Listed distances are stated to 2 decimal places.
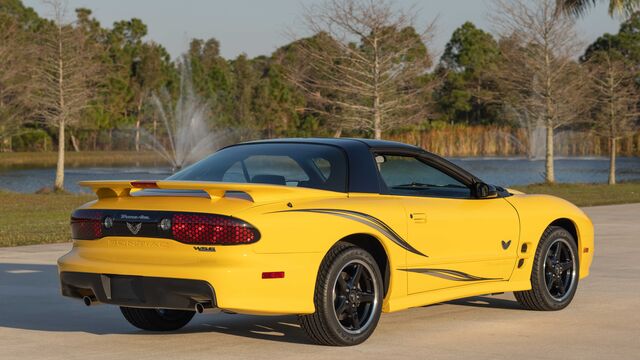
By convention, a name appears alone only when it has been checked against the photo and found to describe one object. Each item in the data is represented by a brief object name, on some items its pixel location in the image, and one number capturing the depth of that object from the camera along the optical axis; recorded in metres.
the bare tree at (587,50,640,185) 48.12
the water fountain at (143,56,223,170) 52.59
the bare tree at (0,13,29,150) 44.72
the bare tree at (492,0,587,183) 43.84
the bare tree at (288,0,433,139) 36.22
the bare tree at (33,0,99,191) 44.16
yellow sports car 7.69
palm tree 41.66
